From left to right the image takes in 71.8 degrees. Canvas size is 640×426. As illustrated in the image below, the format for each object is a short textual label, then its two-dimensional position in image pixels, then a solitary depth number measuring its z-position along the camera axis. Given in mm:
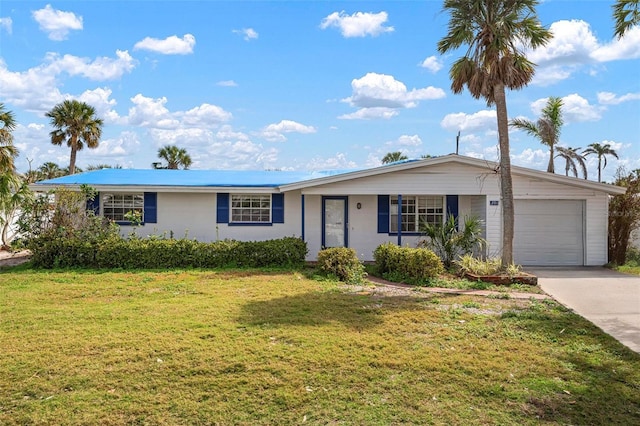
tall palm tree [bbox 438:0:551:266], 10672
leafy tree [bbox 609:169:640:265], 13859
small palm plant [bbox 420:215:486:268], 12453
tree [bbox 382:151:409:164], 39531
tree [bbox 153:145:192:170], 33469
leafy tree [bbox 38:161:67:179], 33519
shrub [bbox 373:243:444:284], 10734
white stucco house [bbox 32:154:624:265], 13844
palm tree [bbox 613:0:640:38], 9703
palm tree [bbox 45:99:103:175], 26109
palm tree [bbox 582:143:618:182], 35844
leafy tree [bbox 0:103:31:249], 12206
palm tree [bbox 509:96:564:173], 22158
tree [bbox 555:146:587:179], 25027
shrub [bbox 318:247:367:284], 11000
